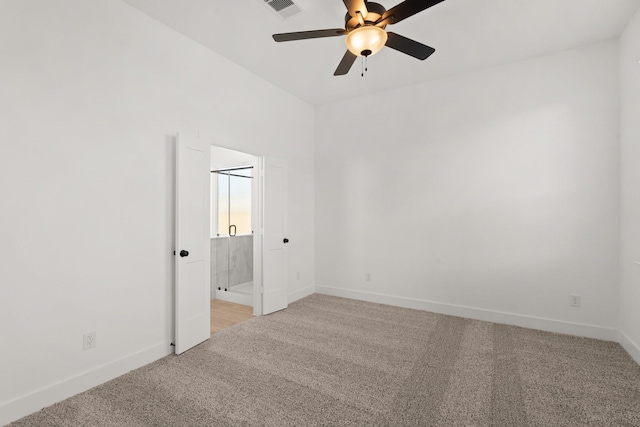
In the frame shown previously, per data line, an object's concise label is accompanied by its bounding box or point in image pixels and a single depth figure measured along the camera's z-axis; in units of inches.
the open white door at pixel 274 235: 162.7
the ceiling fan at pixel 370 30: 78.7
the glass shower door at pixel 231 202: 224.4
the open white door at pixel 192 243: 116.5
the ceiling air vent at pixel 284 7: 102.4
